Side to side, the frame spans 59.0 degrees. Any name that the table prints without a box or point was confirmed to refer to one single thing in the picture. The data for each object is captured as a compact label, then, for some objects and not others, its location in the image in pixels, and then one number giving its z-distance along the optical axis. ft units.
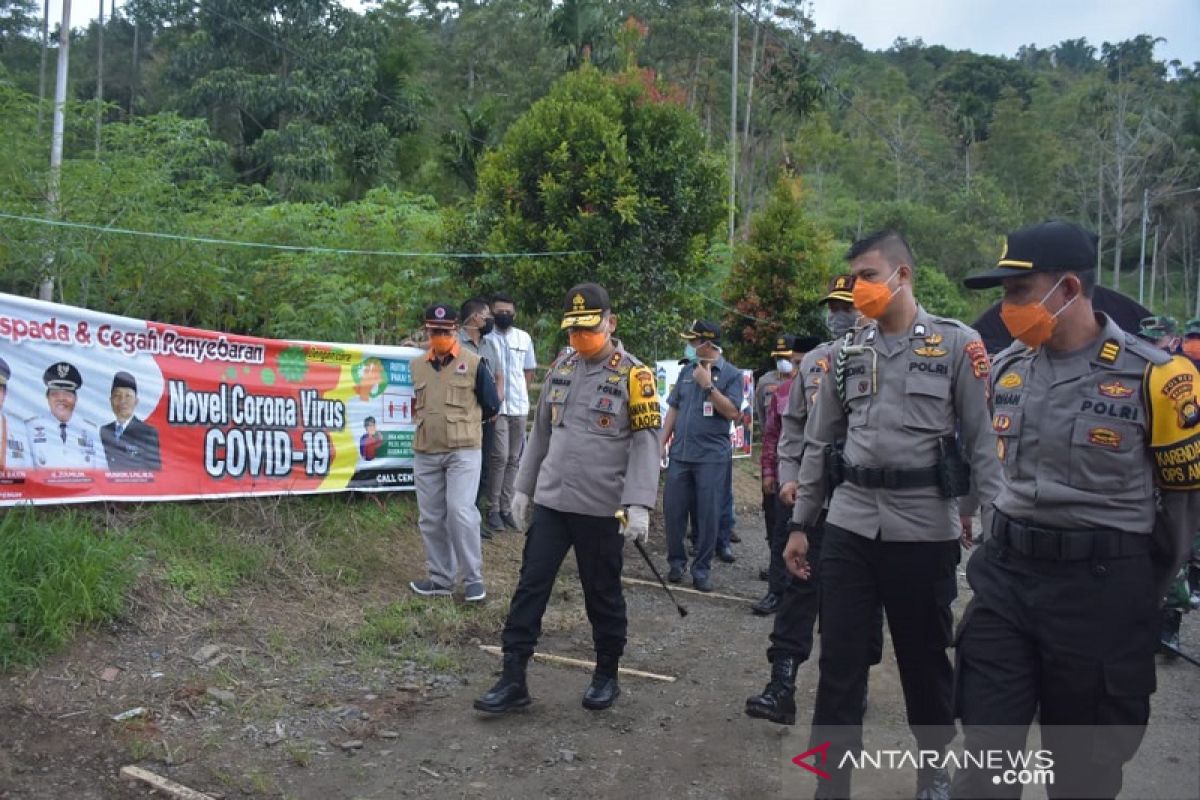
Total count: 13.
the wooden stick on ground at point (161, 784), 13.97
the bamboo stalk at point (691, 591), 27.47
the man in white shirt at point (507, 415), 29.99
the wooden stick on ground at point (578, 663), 20.03
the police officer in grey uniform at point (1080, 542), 10.12
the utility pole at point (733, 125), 89.66
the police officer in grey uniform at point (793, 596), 17.66
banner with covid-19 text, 20.43
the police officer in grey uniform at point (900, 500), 12.84
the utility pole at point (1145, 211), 143.96
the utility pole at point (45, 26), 93.53
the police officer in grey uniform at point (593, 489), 17.72
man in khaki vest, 23.22
